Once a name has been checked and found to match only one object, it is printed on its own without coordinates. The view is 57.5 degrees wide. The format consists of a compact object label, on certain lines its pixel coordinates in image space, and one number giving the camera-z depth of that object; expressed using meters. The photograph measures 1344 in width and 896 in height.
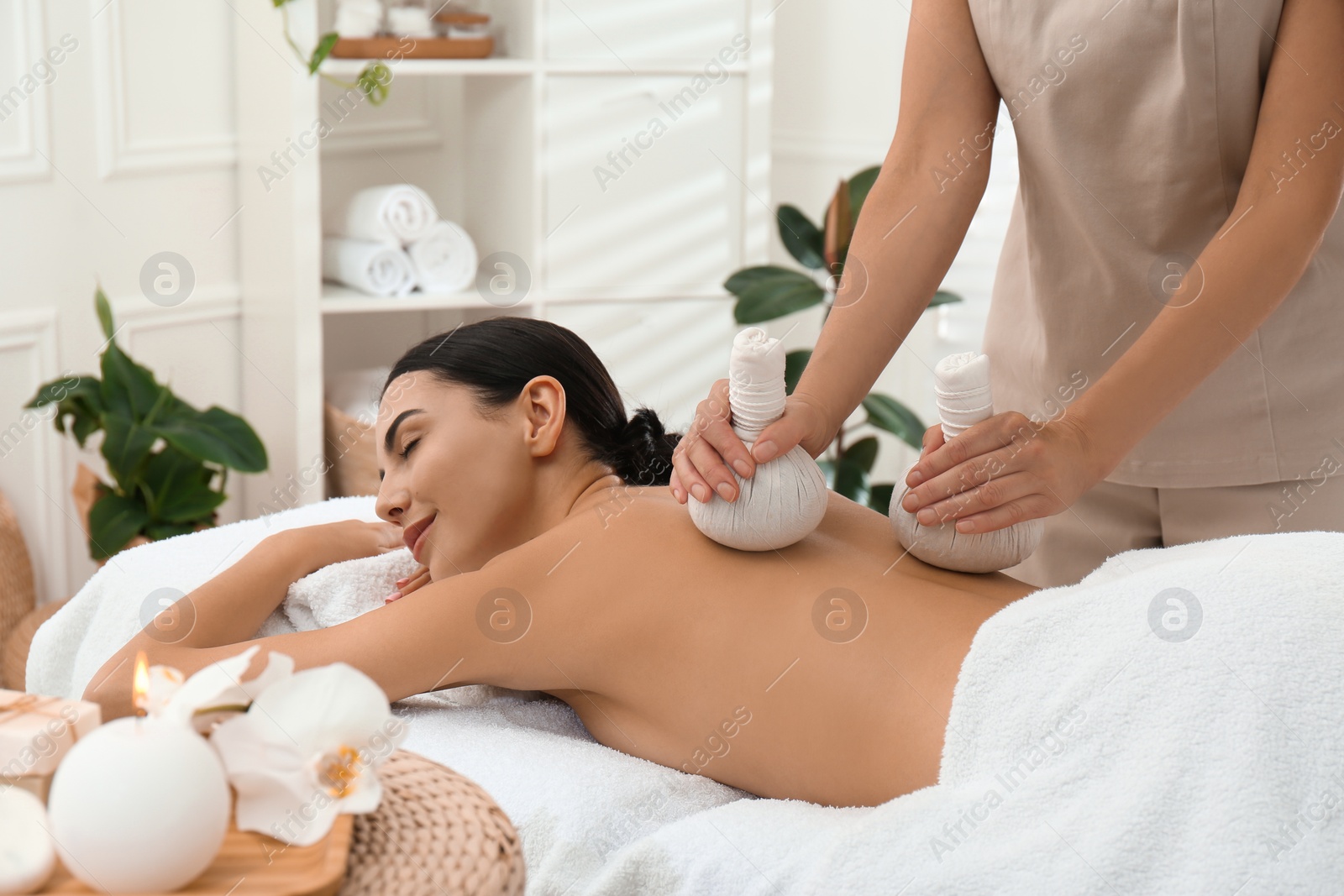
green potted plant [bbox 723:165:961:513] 2.36
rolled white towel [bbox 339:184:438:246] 2.46
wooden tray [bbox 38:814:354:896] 0.65
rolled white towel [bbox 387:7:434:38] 2.44
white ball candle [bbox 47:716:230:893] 0.62
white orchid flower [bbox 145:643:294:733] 0.65
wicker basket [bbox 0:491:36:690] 2.21
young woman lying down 1.06
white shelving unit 2.44
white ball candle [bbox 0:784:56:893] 0.65
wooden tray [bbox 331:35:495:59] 2.39
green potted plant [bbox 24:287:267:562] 2.16
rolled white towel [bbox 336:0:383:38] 2.39
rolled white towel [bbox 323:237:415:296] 2.47
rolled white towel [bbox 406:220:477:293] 2.54
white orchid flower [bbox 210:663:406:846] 0.68
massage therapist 1.02
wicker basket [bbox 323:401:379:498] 2.45
